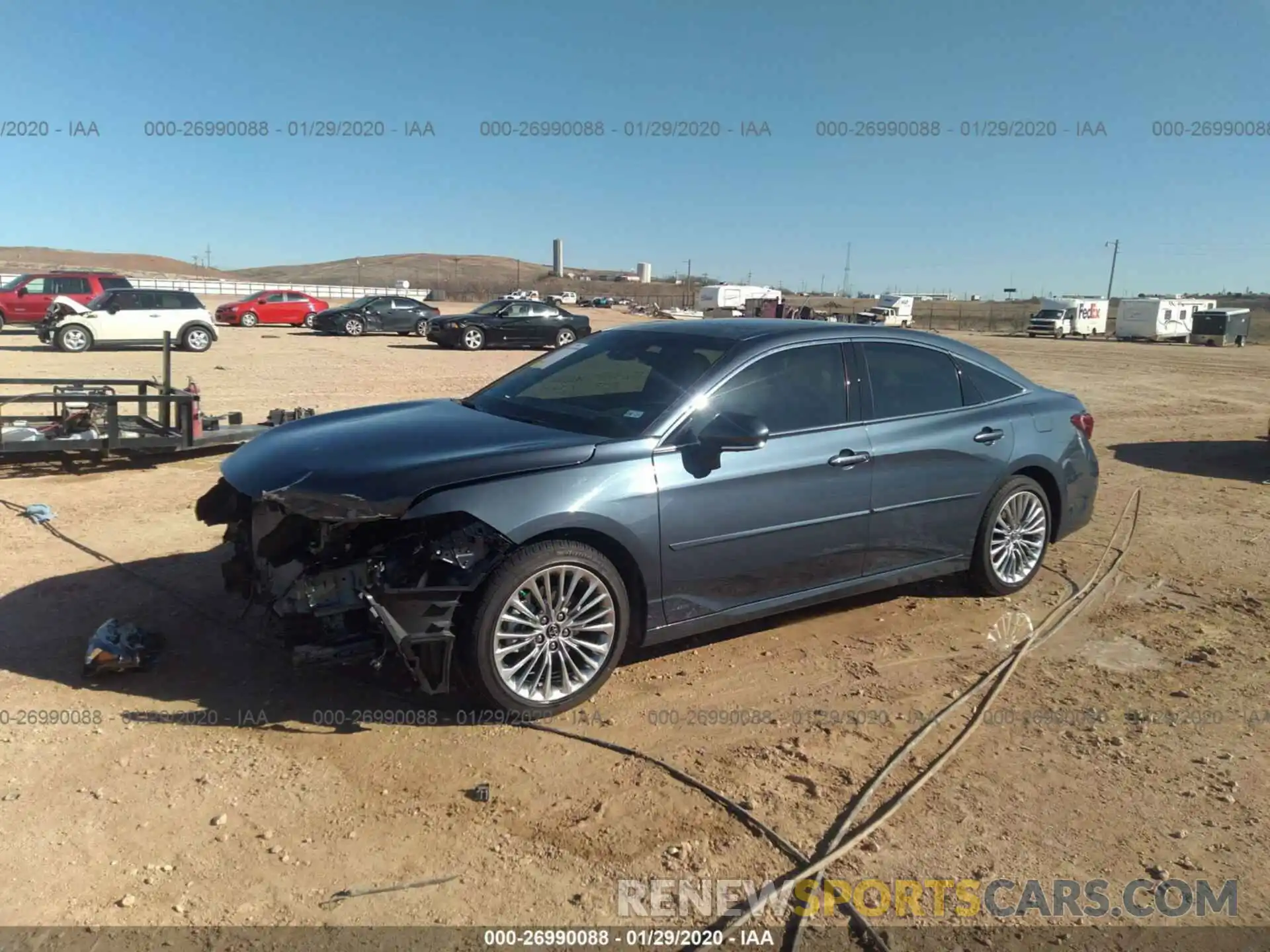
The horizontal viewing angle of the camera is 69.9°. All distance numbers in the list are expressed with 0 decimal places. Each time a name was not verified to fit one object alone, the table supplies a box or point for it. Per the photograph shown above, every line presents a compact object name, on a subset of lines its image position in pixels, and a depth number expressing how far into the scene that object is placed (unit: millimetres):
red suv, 23750
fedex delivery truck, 50406
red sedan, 31625
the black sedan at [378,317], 28250
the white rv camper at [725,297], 63094
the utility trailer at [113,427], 7719
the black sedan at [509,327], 24469
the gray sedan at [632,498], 3662
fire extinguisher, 8172
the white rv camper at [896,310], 55625
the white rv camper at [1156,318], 47062
